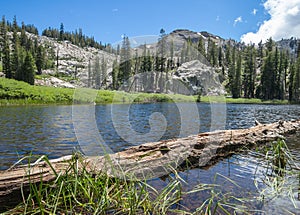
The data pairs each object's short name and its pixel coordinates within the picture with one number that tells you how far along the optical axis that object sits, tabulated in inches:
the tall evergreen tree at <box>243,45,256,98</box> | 3754.9
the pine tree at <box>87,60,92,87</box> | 4727.1
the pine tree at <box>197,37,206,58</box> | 4757.4
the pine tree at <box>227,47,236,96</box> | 3683.6
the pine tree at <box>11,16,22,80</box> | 2885.3
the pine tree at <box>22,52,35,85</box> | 2741.1
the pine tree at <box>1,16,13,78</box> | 2935.5
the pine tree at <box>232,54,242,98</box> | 3572.8
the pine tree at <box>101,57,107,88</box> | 4516.2
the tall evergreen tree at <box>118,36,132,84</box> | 3870.3
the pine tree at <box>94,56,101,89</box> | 4347.9
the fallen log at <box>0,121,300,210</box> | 156.3
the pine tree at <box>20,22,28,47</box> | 4921.3
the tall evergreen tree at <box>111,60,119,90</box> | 3919.8
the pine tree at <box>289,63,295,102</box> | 3346.5
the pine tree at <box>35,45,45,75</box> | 4013.3
